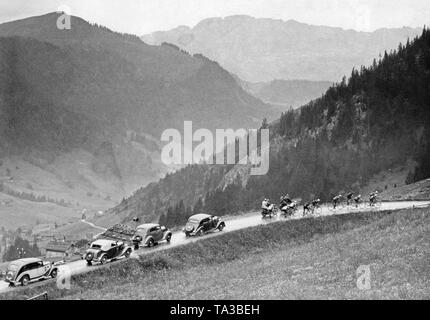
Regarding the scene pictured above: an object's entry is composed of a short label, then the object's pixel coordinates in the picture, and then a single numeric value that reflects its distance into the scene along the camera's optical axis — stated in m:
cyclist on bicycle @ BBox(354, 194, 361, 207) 79.06
